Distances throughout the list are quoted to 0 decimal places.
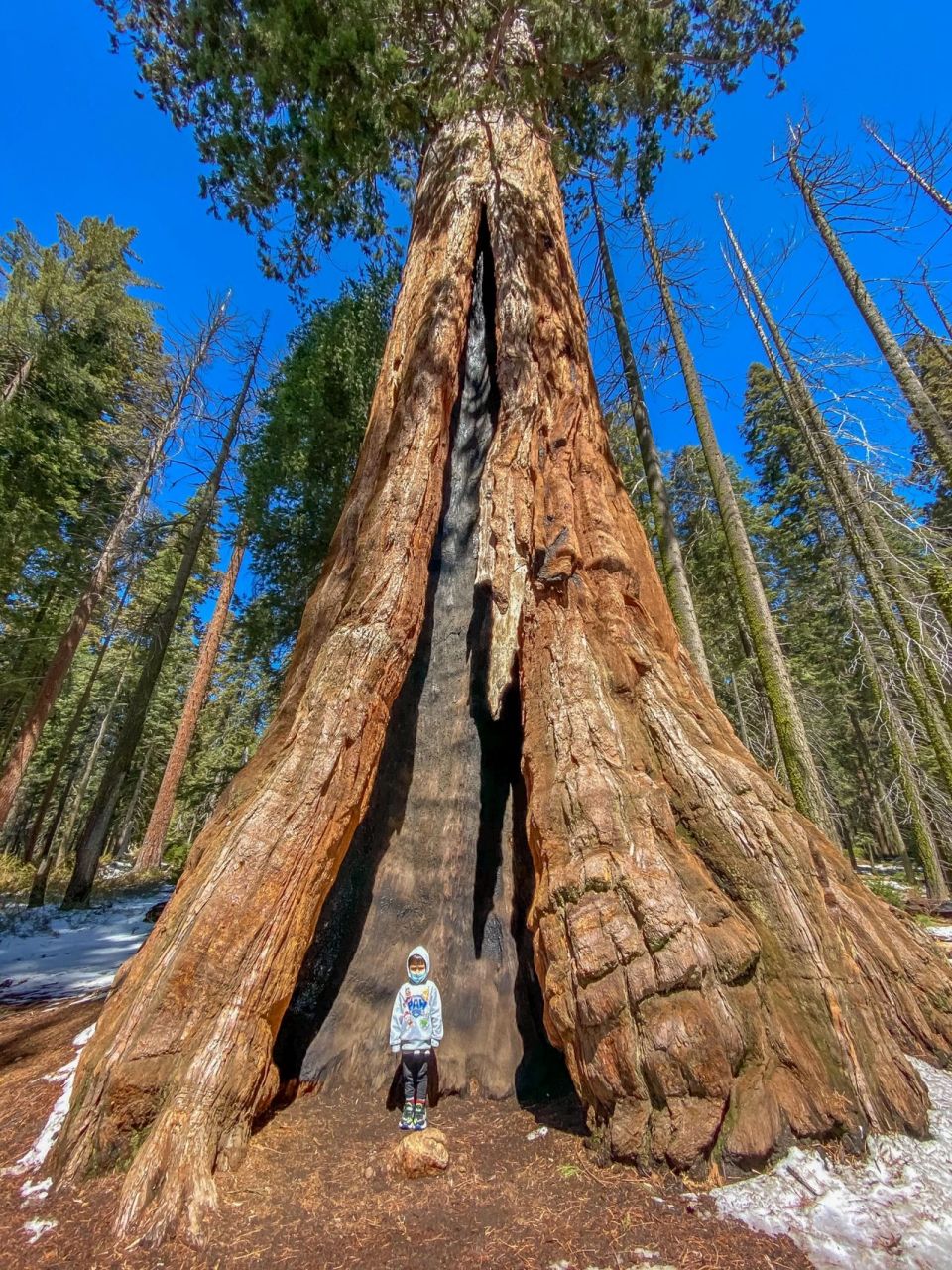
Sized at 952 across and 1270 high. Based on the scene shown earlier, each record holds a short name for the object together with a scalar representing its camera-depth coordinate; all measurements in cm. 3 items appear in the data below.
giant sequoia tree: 294
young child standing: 348
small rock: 294
